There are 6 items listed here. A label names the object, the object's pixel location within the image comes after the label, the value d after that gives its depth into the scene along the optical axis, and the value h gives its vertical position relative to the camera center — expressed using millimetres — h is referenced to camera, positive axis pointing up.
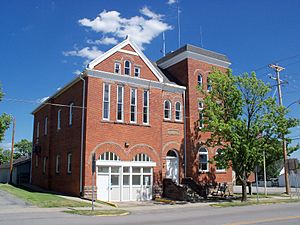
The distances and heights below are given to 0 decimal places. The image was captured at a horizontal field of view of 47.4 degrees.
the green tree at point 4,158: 41906 +1095
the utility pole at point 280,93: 30120 +6952
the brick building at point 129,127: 24109 +3050
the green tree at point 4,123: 32375 +4178
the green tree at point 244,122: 24453 +3179
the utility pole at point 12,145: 43175 +2707
